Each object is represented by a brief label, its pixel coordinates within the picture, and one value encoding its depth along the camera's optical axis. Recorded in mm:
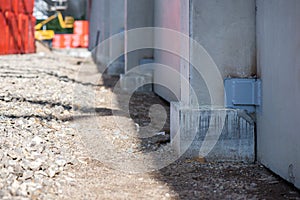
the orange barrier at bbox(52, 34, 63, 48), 43325
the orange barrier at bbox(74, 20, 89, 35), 43281
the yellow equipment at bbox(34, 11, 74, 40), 43431
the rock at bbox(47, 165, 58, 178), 3623
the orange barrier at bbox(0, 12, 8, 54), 20047
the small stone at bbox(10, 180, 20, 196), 3079
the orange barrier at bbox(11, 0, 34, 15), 22289
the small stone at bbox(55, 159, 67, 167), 3953
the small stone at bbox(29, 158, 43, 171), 3670
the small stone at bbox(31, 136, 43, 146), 4503
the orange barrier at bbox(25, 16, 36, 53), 25031
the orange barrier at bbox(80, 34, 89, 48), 43125
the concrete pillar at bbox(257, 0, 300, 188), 3443
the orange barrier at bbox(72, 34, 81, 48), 43188
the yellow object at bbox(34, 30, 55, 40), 43281
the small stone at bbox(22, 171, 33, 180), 3441
